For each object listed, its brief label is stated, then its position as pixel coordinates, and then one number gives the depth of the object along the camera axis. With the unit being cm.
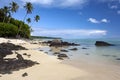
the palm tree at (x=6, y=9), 3794
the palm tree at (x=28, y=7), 3566
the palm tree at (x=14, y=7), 3589
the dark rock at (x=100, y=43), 3425
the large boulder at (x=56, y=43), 2943
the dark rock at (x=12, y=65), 663
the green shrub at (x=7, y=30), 2974
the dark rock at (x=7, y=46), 967
